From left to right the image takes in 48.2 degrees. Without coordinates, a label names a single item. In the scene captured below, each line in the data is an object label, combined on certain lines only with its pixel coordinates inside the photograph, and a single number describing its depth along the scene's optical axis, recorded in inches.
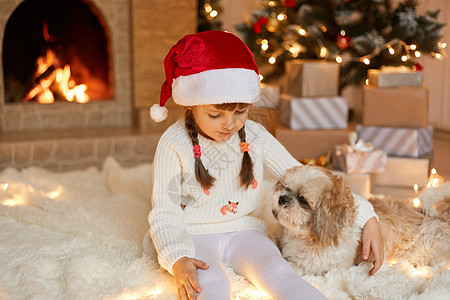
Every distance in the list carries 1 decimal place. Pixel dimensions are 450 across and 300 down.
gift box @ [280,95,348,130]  90.6
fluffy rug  47.1
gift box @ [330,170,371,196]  75.5
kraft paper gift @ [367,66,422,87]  85.0
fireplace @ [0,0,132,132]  113.6
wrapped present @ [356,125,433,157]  81.4
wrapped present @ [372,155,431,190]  77.9
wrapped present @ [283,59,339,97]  92.1
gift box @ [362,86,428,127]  83.3
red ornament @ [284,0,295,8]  110.5
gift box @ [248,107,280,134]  60.4
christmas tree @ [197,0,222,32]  122.8
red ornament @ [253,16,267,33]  111.7
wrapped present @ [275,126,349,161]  88.7
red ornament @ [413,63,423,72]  95.8
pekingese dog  45.9
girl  46.1
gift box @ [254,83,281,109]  64.7
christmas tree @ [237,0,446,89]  99.6
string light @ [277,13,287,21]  107.7
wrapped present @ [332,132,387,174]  75.5
